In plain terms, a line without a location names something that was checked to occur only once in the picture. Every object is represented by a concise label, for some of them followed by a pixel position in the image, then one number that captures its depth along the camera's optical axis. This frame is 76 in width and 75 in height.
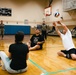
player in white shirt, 2.50
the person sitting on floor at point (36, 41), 3.31
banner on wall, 9.27
